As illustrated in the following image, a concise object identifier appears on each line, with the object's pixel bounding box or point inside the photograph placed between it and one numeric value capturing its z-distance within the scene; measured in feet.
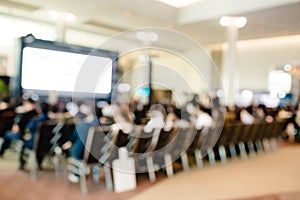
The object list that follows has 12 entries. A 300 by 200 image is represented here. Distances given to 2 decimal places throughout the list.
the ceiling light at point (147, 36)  42.04
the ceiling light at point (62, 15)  32.67
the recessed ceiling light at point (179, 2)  30.65
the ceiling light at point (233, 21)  31.37
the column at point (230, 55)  32.30
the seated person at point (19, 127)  17.16
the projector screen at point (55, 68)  30.68
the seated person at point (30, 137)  14.73
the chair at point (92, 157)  12.87
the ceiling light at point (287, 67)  41.25
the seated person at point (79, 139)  13.25
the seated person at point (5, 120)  17.46
